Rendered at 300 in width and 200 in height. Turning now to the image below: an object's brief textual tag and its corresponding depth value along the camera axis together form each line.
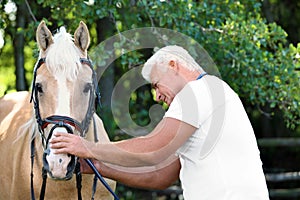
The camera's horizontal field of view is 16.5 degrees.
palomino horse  5.58
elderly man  4.88
